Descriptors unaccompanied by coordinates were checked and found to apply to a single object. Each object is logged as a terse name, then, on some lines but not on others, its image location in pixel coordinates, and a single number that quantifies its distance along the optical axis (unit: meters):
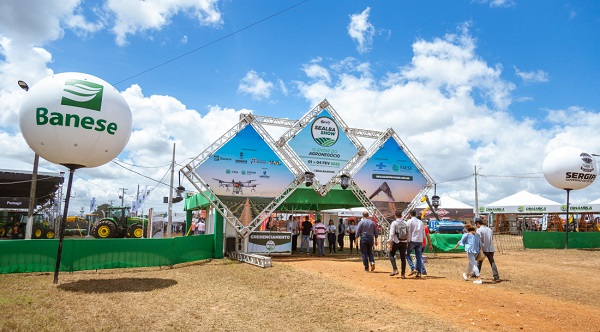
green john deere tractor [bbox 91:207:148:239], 25.09
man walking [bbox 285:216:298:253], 19.17
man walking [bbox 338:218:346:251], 20.78
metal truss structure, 16.34
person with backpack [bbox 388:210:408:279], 11.46
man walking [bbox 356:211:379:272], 12.41
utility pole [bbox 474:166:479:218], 35.22
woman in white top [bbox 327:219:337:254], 18.69
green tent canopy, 18.05
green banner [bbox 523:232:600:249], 23.97
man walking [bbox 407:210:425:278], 11.56
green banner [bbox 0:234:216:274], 11.56
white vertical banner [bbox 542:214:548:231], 35.12
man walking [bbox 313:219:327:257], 17.42
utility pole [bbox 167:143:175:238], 23.79
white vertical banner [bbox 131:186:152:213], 29.84
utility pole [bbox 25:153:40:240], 18.38
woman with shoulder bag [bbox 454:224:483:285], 11.16
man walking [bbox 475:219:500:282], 11.49
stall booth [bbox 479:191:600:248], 24.12
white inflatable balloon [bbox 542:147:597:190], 22.89
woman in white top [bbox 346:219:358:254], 19.70
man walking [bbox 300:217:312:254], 18.29
